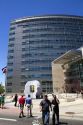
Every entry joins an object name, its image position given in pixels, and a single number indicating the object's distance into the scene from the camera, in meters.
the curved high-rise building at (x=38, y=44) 50.87
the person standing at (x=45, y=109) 5.72
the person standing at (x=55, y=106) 6.09
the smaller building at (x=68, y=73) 31.74
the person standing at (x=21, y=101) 8.20
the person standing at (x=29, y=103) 8.10
